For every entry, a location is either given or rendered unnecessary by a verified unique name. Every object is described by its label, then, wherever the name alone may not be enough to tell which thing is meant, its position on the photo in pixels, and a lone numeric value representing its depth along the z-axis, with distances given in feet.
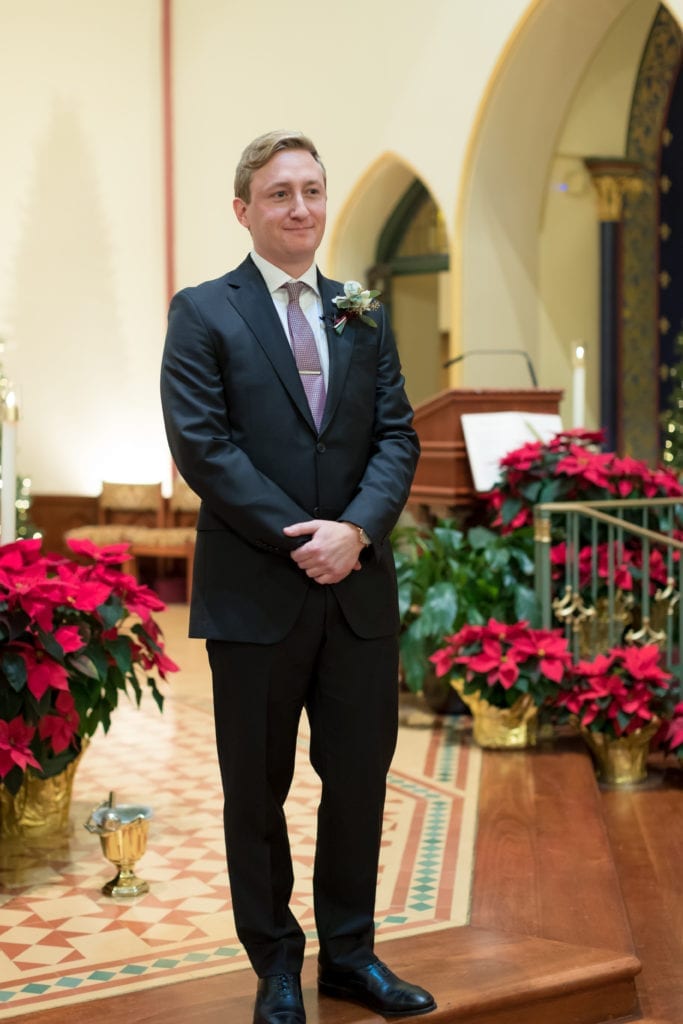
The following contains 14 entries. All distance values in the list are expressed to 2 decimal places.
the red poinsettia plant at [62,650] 11.69
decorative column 28.50
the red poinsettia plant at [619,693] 15.23
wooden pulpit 18.78
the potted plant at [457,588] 16.93
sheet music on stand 18.43
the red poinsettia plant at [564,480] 17.39
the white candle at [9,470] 12.51
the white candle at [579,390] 18.43
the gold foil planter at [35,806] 13.10
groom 8.04
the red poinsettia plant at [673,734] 15.42
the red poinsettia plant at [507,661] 15.65
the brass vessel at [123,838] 11.55
